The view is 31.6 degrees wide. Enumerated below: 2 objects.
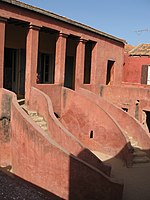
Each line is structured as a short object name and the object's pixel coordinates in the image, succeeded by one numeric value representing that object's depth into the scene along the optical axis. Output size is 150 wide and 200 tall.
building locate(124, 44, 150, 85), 21.79
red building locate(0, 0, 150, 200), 8.13
